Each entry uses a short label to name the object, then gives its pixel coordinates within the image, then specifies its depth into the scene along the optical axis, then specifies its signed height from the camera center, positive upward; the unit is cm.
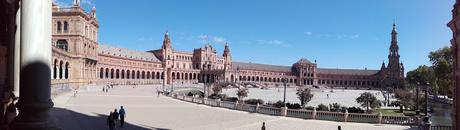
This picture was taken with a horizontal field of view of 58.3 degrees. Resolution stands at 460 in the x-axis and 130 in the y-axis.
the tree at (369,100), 4459 -358
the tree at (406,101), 5016 -413
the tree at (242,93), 5547 -342
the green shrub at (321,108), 3353 -328
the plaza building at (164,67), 6159 +29
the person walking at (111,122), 1966 -260
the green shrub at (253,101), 4058 -337
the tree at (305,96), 4601 -320
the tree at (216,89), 6320 -334
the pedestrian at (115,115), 2059 -242
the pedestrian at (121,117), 2178 -260
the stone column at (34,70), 615 -3
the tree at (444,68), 5297 -1
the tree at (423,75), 8406 -151
